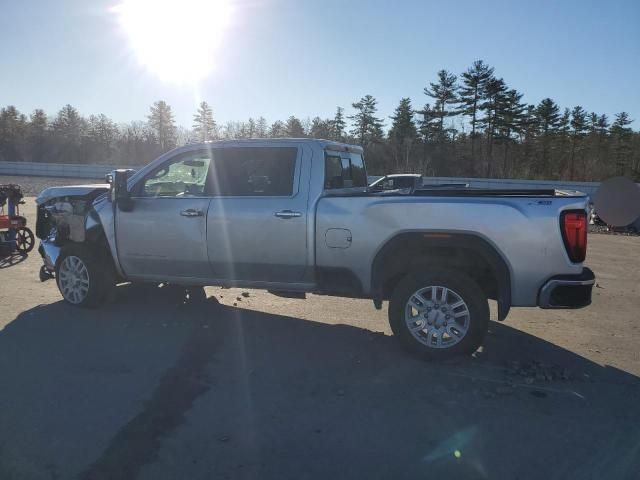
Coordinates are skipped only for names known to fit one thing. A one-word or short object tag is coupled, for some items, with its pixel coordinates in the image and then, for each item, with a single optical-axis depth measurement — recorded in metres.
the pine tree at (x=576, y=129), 55.34
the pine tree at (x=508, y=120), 52.56
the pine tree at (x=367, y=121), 58.72
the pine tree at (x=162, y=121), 75.69
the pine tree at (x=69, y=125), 64.75
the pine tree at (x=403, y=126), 55.25
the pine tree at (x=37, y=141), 62.88
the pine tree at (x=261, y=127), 66.28
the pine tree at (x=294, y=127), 56.30
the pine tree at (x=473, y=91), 51.81
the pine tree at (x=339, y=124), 60.00
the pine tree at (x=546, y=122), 55.16
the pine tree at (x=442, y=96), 54.00
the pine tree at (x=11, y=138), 62.03
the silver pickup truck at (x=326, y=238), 4.53
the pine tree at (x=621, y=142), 51.42
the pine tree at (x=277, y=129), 58.36
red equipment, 9.63
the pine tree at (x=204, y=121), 77.23
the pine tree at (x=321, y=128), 56.26
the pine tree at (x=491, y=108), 52.25
